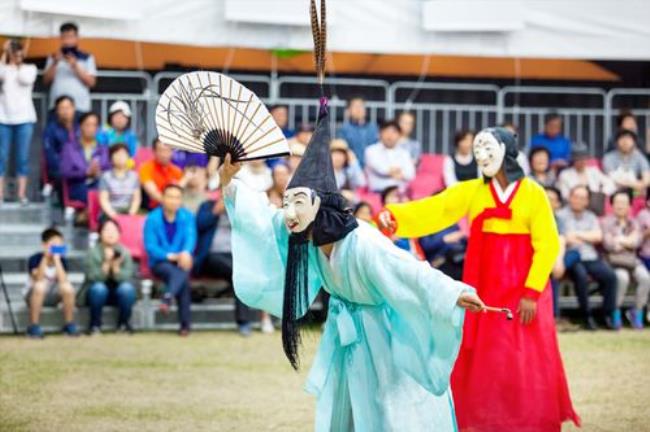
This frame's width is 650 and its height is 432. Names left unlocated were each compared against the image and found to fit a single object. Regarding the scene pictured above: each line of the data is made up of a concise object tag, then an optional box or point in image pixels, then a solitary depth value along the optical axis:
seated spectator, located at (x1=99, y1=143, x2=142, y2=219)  12.57
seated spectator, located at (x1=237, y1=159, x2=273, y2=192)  12.66
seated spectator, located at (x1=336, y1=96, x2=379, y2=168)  13.77
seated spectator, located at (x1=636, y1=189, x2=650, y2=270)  13.06
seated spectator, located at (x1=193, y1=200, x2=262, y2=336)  12.29
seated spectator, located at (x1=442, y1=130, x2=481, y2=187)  13.19
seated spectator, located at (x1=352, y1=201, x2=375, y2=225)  11.95
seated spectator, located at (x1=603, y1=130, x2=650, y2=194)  13.91
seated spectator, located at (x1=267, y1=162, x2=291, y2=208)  12.38
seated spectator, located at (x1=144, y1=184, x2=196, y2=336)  11.98
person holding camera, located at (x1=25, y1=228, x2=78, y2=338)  11.59
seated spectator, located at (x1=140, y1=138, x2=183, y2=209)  12.87
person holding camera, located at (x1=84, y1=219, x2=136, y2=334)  11.79
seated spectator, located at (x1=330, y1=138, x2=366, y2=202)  12.95
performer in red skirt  7.84
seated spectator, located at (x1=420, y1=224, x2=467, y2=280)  12.51
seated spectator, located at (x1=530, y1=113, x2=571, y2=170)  14.19
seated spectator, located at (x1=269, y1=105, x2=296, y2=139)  12.98
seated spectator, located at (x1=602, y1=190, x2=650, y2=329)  12.68
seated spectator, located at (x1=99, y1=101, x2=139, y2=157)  13.12
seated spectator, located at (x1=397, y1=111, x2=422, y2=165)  13.75
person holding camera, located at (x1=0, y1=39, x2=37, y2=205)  12.73
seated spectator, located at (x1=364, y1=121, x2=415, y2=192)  13.36
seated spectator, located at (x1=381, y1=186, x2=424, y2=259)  12.38
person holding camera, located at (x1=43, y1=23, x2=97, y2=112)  12.98
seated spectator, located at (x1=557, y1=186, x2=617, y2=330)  12.59
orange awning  14.80
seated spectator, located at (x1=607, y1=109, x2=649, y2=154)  14.12
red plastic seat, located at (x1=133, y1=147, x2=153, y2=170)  13.49
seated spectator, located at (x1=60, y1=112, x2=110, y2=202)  12.59
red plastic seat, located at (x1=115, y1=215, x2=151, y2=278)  12.52
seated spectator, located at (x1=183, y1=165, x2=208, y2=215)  12.77
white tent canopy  13.04
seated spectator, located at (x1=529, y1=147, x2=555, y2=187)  13.32
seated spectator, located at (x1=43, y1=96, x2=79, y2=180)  12.62
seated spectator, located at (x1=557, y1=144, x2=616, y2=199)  13.59
